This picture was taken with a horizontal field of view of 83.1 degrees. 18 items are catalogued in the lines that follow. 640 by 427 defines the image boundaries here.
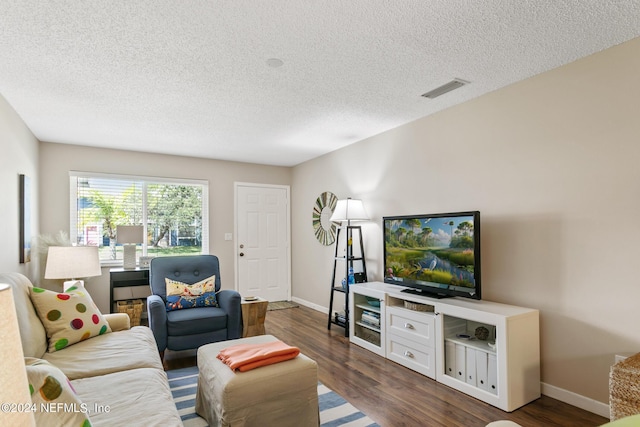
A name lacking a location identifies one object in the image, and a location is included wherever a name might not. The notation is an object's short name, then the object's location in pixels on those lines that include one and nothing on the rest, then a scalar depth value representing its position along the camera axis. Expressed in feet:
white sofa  5.21
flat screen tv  9.48
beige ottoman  6.34
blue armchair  10.85
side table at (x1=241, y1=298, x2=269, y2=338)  12.61
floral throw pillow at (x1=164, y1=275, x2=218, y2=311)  12.05
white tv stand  8.21
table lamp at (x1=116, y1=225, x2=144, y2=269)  15.24
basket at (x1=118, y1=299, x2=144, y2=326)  14.33
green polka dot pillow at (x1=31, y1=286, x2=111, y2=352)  7.83
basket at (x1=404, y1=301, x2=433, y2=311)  10.37
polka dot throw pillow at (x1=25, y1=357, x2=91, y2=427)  3.69
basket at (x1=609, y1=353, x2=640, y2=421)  6.04
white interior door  19.43
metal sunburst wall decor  17.01
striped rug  7.63
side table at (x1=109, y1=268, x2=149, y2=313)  14.82
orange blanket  6.81
